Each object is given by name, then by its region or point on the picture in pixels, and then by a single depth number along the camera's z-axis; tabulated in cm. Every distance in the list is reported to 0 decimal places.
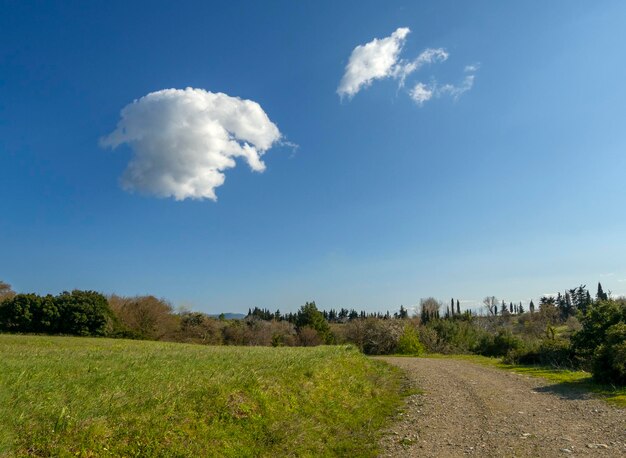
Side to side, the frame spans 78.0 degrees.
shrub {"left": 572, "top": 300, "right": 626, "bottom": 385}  1570
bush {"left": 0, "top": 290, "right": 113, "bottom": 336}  4653
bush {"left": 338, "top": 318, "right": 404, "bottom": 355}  5344
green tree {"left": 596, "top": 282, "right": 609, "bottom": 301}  11469
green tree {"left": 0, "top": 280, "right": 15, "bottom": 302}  6706
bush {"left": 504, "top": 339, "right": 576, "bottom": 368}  2369
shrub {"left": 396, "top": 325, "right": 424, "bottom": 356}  4822
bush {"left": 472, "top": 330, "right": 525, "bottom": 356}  3575
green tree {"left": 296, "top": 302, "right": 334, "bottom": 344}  7462
